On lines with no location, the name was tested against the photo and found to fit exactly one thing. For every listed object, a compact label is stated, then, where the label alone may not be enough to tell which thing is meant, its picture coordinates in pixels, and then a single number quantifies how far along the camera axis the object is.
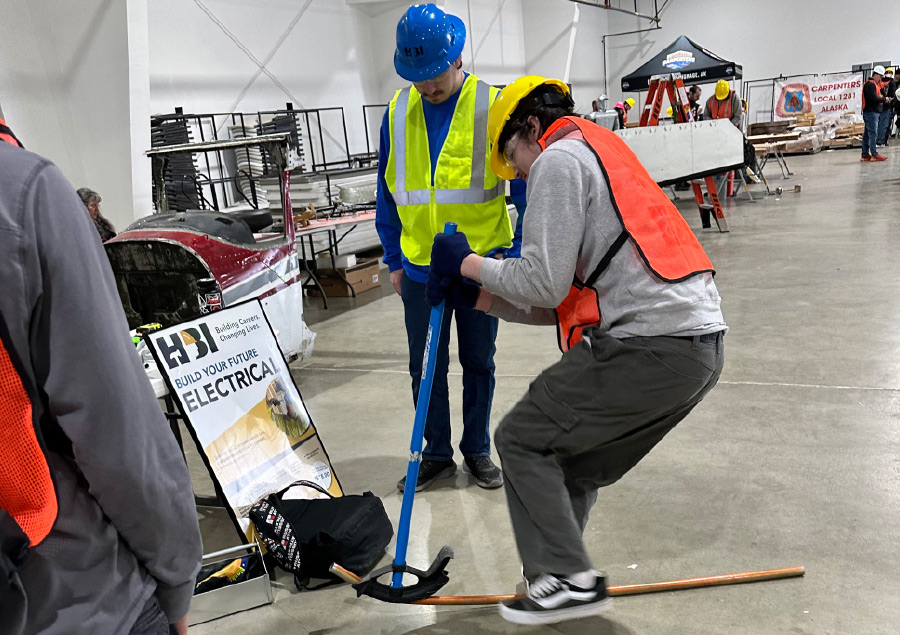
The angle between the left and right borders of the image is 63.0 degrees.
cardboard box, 8.32
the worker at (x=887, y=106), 19.22
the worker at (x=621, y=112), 14.62
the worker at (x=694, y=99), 14.12
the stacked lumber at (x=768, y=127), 21.45
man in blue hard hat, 3.08
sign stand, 2.97
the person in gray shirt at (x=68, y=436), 0.87
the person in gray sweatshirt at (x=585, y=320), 2.02
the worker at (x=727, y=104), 12.99
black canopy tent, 15.12
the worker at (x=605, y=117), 12.61
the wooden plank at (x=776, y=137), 15.56
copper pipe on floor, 2.59
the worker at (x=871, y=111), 16.02
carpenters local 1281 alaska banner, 21.28
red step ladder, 12.80
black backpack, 2.82
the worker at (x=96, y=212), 5.99
